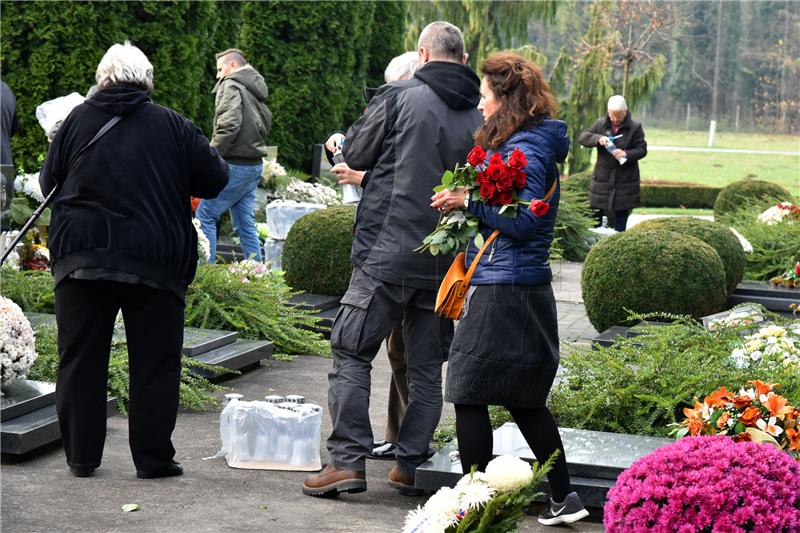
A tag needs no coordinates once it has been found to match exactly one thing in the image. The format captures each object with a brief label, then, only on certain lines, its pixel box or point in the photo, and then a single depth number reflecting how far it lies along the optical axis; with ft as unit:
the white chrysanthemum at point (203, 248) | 55.83
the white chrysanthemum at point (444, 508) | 20.67
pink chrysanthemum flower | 22.56
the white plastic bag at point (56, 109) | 39.75
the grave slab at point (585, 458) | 31.12
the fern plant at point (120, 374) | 39.99
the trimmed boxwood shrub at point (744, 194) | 104.12
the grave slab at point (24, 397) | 34.96
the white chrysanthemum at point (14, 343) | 35.63
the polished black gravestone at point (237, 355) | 46.32
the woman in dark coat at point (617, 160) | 89.71
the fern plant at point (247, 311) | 52.39
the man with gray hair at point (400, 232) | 32.24
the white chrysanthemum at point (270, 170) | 93.19
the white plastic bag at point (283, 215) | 71.10
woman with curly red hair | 27.73
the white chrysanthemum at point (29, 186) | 60.85
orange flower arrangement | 29.01
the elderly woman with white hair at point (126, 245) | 31.09
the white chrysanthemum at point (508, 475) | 20.93
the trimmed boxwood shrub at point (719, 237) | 65.05
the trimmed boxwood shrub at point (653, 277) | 57.00
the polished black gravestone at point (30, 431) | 33.45
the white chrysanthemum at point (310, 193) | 88.28
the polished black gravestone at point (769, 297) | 68.38
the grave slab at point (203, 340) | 46.21
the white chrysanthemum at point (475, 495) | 20.81
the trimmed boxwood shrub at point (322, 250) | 61.46
